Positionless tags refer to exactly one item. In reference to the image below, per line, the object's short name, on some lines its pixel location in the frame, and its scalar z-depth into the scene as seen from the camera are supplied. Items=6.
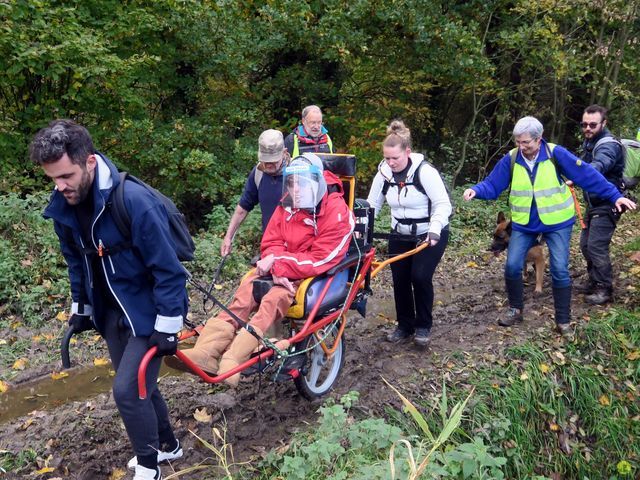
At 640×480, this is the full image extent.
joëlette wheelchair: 4.16
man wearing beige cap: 5.10
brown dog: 7.52
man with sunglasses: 6.78
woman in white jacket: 5.54
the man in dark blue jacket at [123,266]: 3.18
